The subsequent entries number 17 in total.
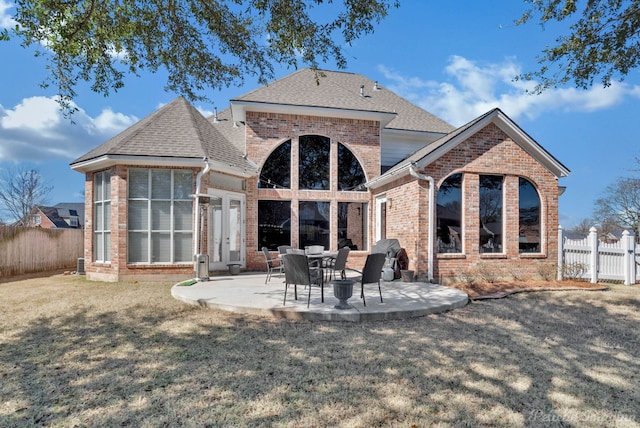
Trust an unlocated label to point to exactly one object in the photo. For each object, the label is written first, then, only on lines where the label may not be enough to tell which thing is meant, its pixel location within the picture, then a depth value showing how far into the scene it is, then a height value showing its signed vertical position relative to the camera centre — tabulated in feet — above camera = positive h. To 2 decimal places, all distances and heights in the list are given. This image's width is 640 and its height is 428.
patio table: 27.50 -3.44
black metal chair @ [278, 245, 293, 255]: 34.22 -3.43
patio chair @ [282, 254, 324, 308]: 19.89 -3.25
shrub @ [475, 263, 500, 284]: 31.68 -5.19
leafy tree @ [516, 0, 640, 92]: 22.59 +12.00
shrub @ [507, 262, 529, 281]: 32.32 -5.22
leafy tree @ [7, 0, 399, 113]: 22.21 +12.58
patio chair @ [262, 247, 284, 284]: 30.55 -4.13
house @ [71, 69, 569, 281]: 31.96 +2.53
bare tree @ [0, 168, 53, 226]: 112.68 +7.19
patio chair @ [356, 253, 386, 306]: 20.66 -3.26
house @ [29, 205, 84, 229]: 120.88 -1.32
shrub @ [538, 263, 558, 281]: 32.86 -5.28
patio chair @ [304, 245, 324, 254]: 30.83 -3.17
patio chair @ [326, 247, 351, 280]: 26.22 -3.44
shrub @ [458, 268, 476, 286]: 31.35 -5.53
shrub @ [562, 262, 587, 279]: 33.27 -5.22
